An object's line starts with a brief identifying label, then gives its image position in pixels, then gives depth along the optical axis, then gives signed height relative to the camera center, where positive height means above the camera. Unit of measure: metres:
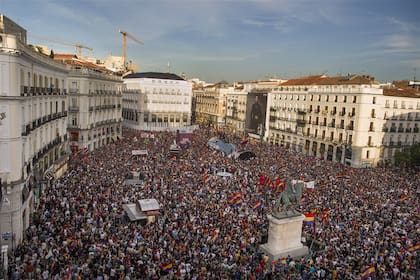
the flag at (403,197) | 29.77 -7.54
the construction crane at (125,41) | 174.14 +24.81
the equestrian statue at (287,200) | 19.19 -5.33
